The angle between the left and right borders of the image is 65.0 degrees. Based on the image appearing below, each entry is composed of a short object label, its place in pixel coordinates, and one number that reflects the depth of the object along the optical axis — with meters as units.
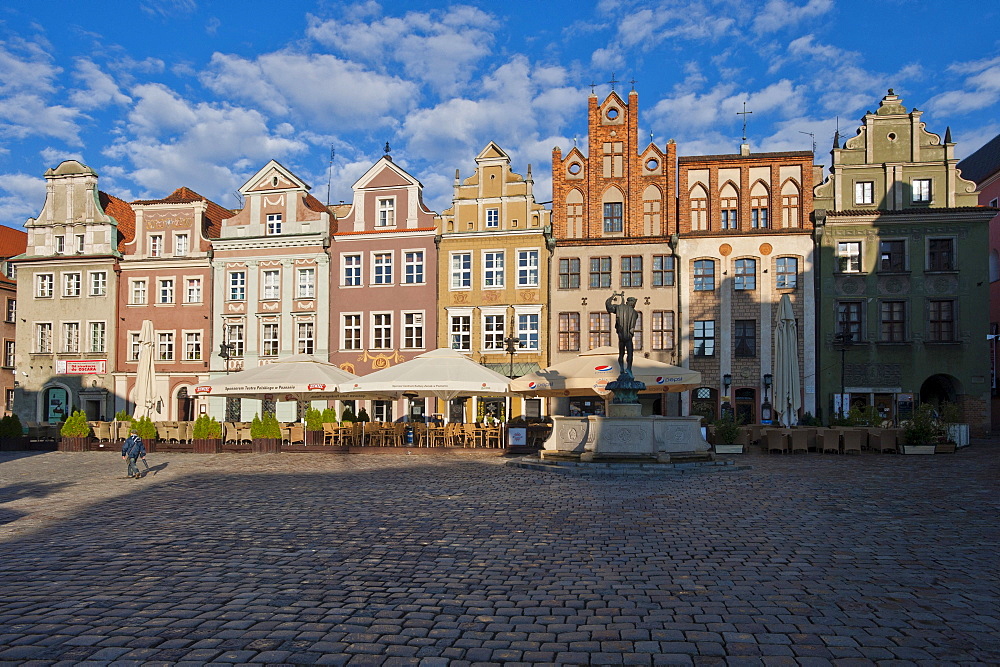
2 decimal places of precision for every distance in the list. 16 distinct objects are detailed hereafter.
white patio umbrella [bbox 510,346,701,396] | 23.17
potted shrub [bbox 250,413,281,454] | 24.97
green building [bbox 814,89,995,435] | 32.72
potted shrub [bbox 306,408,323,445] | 26.38
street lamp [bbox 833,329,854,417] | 32.92
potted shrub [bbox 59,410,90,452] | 26.06
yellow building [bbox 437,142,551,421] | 35.28
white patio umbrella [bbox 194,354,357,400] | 24.47
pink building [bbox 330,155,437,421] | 36.78
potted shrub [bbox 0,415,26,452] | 27.08
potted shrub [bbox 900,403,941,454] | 22.58
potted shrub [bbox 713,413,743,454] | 22.50
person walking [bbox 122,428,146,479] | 16.86
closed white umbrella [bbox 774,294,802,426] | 23.58
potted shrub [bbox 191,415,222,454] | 25.06
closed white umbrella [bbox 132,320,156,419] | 26.23
